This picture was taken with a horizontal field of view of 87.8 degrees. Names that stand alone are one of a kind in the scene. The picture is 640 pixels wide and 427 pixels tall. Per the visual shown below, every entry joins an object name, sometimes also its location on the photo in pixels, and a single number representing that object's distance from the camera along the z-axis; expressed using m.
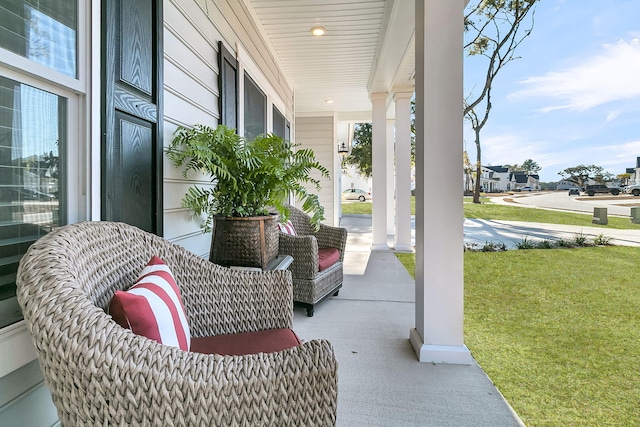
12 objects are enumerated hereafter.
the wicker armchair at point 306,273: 2.74
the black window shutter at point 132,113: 1.25
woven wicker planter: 1.73
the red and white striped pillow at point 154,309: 0.83
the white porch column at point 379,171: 5.69
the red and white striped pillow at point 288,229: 3.02
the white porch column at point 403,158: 5.36
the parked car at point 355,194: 20.50
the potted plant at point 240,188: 1.73
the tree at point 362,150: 13.01
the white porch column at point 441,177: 1.89
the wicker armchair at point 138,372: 0.59
